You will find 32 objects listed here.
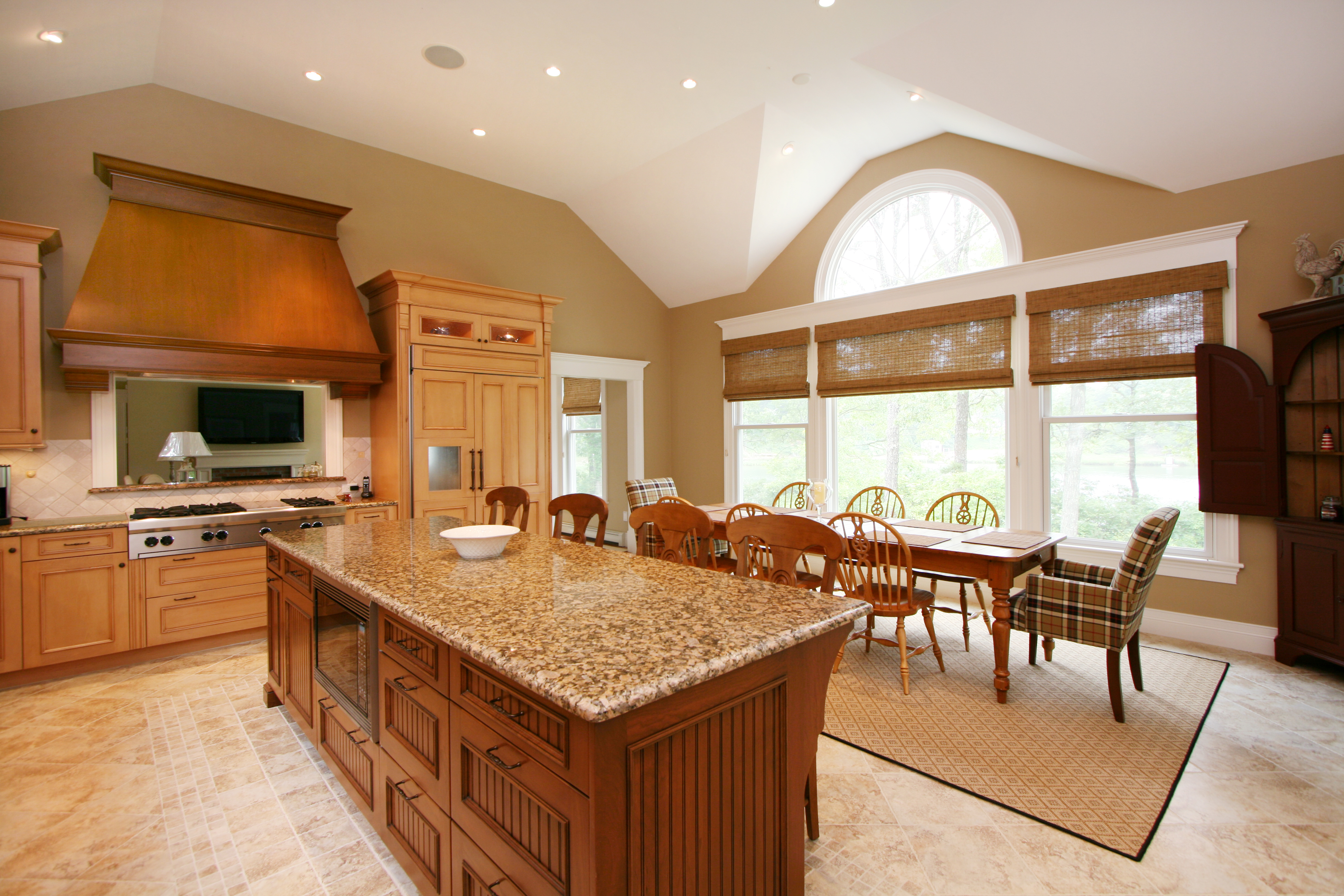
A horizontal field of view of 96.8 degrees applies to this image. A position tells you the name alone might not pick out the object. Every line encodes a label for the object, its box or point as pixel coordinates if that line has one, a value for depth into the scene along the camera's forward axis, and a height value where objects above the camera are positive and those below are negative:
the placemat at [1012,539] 3.13 -0.50
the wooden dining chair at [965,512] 3.77 -0.46
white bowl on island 2.06 -0.31
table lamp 4.02 +0.02
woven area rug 2.15 -1.26
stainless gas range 3.47 -0.43
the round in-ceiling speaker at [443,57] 3.68 +2.49
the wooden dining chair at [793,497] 5.11 -0.44
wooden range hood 3.48 +1.06
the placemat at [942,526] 3.70 -0.49
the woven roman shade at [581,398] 7.45 +0.70
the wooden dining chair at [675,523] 2.38 -0.30
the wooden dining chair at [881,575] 3.00 -0.65
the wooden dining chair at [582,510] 2.87 -0.28
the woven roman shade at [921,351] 4.52 +0.82
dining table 2.89 -0.54
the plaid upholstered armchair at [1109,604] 2.66 -0.74
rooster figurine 3.14 +0.97
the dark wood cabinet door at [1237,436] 3.40 +0.06
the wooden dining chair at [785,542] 1.95 -0.31
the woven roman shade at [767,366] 5.78 +0.86
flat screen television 4.16 +0.29
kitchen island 1.02 -0.55
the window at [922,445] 4.64 +0.03
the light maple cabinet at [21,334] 3.25 +0.68
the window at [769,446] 5.93 +0.05
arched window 4.58 +1.77
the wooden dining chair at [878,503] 4.50 -0.44
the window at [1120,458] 3.84 -0.07
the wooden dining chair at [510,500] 3.21 -0.26
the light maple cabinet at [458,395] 4.39 +0.46
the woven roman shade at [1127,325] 3.68 +0.80
